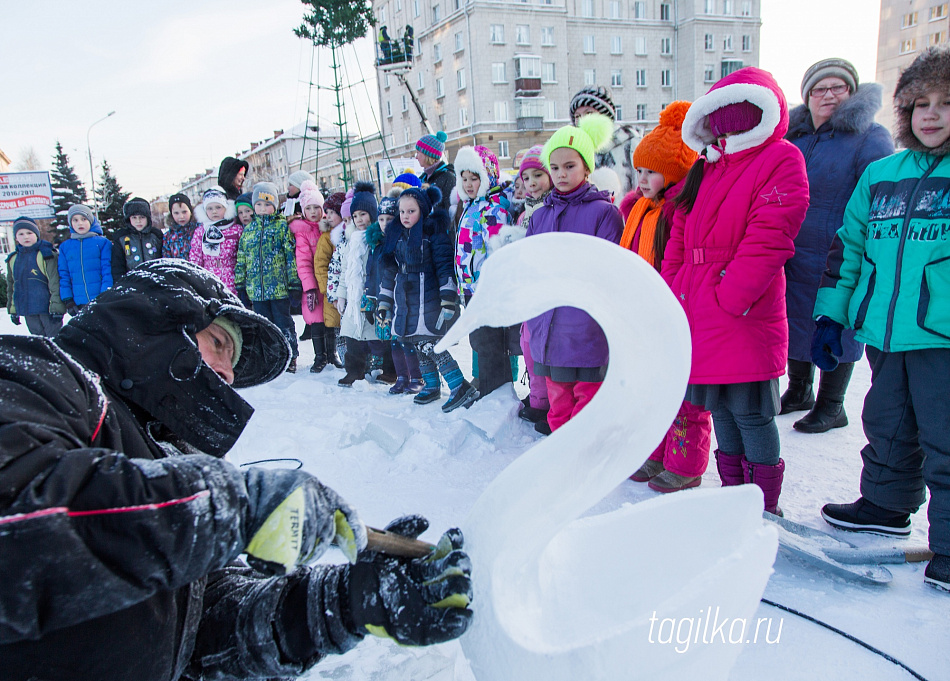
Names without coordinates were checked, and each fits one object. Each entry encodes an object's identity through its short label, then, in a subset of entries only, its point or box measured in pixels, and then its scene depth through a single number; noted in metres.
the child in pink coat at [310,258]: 5.75
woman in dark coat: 2.90
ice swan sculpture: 1.08
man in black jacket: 0.78
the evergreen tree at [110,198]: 18.12
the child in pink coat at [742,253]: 2.09
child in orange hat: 2.65
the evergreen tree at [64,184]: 23.98
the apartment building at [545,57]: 27.14
